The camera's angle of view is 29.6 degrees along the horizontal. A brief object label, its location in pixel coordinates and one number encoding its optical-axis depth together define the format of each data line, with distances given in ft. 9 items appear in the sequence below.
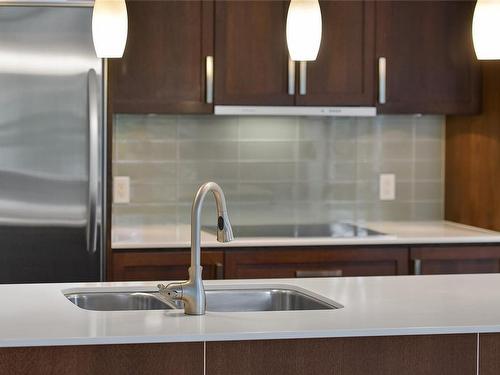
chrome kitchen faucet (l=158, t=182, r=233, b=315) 7.95
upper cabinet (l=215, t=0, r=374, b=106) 14.35
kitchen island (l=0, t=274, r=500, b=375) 7.13
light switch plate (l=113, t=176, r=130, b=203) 15.25
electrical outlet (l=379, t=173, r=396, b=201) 16.15
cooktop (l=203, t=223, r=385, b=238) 14.33
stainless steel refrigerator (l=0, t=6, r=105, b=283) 12.75
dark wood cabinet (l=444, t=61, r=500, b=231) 14.90
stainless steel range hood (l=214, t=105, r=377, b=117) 14.34
